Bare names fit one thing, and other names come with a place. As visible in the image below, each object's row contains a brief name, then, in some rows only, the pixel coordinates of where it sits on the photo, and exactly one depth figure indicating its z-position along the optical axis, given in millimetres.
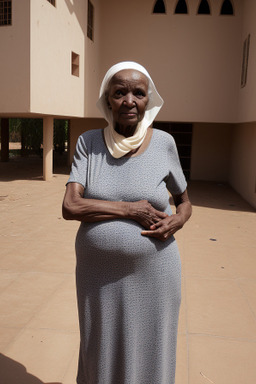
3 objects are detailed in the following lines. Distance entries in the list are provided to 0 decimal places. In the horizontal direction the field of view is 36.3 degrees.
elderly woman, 1885
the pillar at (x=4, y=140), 19072
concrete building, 12297
